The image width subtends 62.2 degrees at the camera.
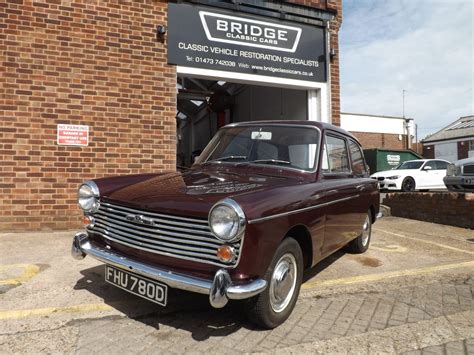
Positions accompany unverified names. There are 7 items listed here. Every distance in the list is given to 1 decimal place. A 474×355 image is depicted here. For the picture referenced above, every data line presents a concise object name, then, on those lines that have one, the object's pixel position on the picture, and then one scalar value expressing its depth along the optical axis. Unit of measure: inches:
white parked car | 601.0
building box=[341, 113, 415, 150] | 1385.3
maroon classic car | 99.9
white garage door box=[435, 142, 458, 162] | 1475.1
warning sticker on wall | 242.2
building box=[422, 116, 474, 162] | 1429.6
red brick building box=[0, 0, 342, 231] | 234.5
